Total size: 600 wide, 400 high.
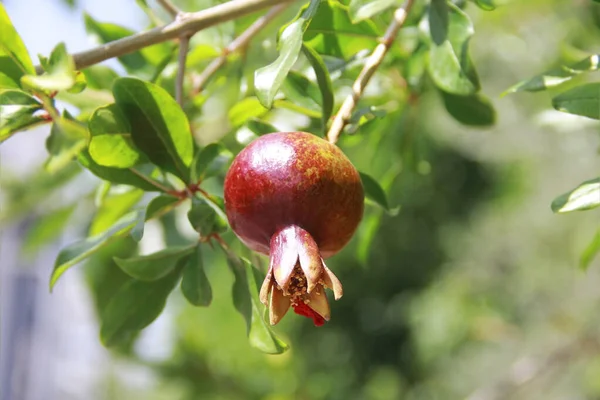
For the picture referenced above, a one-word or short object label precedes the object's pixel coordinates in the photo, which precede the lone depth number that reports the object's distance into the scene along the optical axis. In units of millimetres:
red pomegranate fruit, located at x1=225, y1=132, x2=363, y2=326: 756
